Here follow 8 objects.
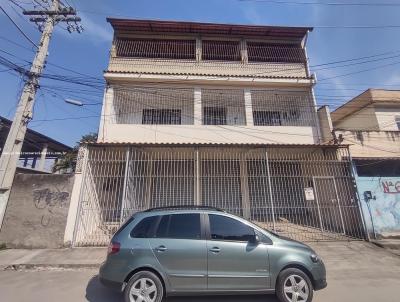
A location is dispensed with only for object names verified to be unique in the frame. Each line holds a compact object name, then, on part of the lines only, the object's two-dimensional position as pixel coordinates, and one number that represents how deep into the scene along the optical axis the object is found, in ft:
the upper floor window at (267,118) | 41.88
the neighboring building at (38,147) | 54.27
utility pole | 25.45
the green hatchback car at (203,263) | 12.42
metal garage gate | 29.50
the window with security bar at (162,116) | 41.43
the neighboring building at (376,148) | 30.42
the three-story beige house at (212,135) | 30.50
